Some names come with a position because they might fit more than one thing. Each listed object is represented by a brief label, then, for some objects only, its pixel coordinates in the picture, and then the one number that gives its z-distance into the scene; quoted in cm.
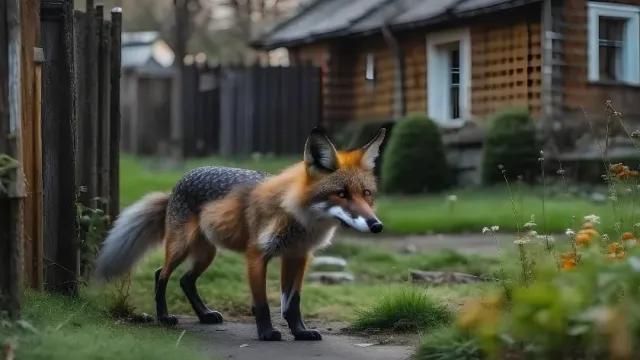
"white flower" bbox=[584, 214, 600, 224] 512
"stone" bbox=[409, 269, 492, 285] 873
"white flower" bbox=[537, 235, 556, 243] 532
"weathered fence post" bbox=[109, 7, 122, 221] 744
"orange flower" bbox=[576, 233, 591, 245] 442
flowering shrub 306
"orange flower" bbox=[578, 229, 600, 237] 455
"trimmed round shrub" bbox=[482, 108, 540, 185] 1539
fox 516
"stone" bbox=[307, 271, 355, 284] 945
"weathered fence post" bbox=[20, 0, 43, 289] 561
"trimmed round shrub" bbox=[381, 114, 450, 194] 1661
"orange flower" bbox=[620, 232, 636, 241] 486
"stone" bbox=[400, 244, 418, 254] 1156
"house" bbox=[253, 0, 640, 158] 1598
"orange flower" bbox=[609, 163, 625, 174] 553
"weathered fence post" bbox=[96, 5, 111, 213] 725
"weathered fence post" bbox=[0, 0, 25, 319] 413
